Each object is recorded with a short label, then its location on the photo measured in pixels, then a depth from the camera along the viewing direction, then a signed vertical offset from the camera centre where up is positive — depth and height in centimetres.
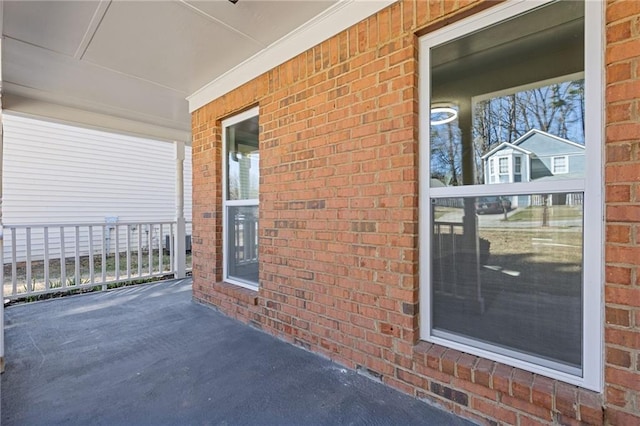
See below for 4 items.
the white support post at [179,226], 513 -25
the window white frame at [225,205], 335 +6
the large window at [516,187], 139 +10
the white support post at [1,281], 163 -38
